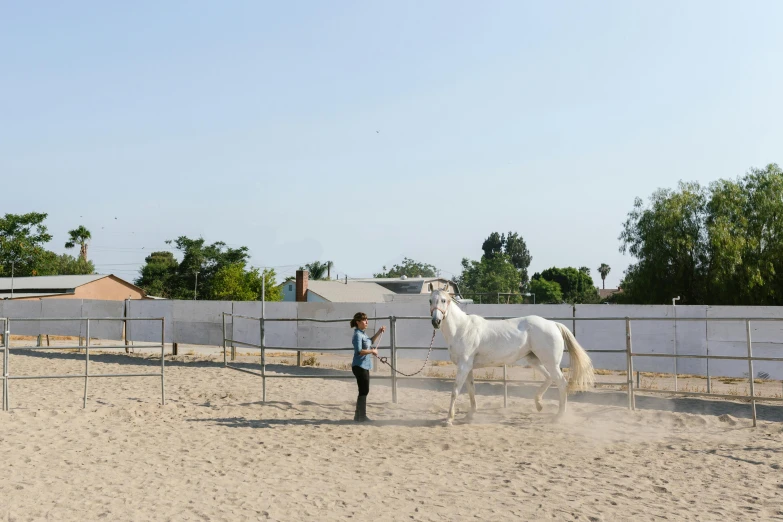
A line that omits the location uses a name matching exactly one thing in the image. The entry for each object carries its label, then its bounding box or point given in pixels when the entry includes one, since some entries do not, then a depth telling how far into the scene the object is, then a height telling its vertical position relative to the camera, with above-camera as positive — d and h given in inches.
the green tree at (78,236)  2923.2 +330.4
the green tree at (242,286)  1872.5 +69.2
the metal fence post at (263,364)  410.3 -33.9
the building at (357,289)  1555.1 +62.0
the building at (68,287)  1659.2 +62.2
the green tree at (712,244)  1136.2 +115.7
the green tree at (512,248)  4441.4 +411.9
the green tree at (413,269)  3799.2 +234.2
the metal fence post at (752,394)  331.9 -43.9
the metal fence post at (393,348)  405.5 -24.0
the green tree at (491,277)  2849.4 +143.3
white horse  350.6 -18.7
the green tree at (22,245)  1932.9 +198.0
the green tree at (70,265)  2757.9 +193.9
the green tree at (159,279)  2453.2 +122.6
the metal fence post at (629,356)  369.1 -27.3
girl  346.0 -27.0
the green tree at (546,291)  3245.8 +88.7
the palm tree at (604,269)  4690.0 +279.9
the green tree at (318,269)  3122.5 +193.6
